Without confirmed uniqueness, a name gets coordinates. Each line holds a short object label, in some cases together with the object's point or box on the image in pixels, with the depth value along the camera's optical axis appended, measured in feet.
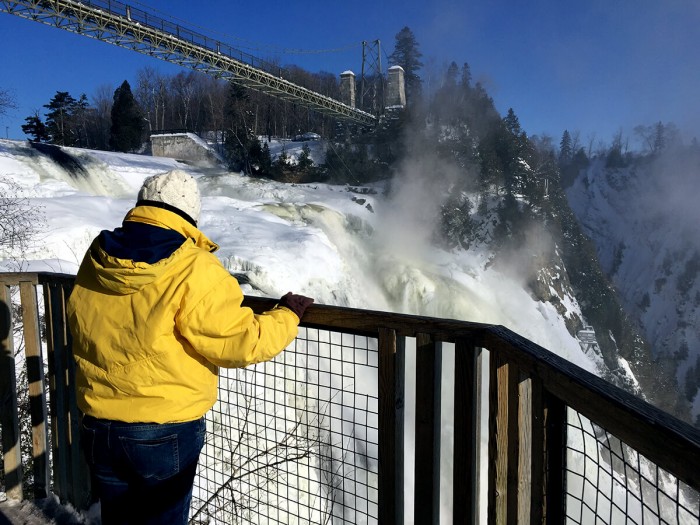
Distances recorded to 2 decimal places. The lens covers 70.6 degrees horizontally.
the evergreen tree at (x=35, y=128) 112.88
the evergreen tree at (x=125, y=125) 121.08
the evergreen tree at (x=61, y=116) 120.98
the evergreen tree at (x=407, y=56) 165.37
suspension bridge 52.90
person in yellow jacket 5.93
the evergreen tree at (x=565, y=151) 292.20
